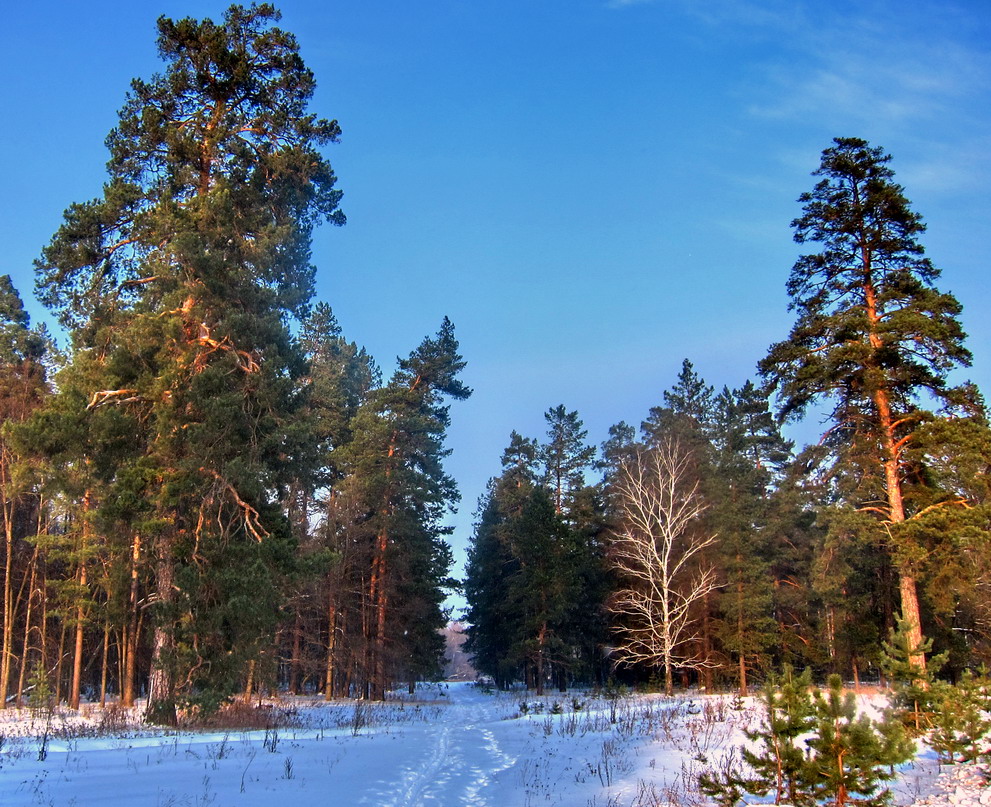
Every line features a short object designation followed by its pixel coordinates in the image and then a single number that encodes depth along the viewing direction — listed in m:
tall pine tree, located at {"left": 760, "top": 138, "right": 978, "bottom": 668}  18.38
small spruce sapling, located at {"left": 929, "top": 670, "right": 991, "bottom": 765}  8.54
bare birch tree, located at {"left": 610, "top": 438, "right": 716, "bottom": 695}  26.83
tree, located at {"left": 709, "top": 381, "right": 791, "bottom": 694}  31.70
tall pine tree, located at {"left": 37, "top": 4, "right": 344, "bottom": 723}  14.91
